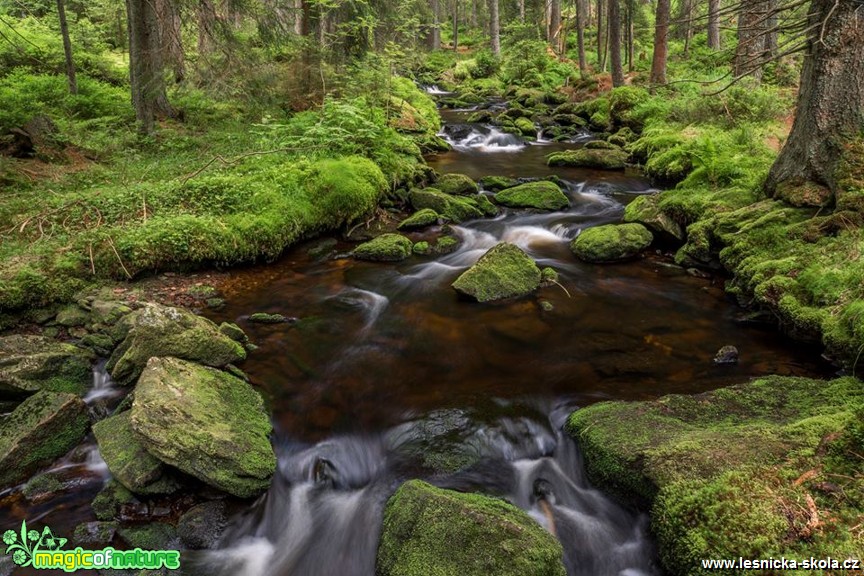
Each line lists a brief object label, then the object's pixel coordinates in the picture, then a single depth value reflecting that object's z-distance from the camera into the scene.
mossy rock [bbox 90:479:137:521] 3.96
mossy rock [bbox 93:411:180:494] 4.01
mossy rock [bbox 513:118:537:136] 18.44
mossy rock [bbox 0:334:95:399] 4.97
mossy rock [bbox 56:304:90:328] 6.23
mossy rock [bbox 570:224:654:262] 8.69
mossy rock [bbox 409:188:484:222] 10.66
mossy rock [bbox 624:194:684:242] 9.03
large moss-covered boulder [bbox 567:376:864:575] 2.99
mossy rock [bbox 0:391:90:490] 4.23
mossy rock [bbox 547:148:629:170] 13.94
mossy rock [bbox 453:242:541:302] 7.57
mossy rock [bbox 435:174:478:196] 11.88
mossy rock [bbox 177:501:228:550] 3.86
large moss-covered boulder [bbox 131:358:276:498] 3.99
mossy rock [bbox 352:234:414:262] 8.89
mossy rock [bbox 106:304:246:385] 5.31
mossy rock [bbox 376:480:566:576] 3.17
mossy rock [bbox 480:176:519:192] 12.48
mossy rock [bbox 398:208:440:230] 10.02
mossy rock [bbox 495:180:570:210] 11.29
